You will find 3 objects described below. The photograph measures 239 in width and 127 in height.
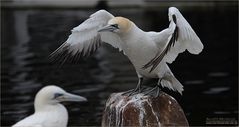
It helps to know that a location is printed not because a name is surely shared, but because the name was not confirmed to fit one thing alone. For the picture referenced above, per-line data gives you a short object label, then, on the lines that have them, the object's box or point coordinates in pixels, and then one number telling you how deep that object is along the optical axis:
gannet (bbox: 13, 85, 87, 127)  14.34
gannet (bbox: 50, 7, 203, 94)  11.04
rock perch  11.85
